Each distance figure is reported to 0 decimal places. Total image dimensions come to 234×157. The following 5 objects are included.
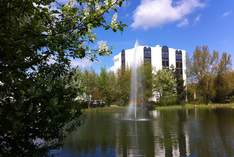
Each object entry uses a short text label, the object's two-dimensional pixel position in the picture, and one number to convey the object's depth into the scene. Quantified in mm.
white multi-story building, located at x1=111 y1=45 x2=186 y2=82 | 49391
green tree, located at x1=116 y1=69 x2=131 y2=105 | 35008
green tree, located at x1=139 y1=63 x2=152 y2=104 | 32738
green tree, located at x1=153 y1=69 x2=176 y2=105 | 35703
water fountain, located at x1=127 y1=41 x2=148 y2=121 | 19415
